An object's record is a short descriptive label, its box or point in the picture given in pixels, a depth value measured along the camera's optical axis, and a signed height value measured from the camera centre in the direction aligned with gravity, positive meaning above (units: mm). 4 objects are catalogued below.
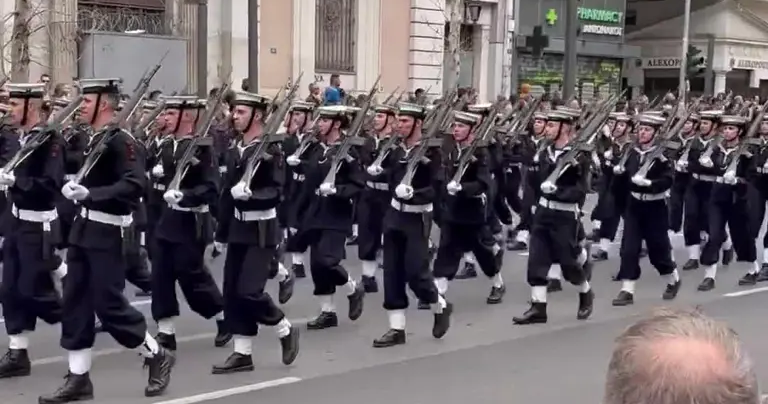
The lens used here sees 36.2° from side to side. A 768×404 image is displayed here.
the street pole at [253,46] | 18156 +101
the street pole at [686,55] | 26942 +130
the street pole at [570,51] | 19172 +131
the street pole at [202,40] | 18297 +183
